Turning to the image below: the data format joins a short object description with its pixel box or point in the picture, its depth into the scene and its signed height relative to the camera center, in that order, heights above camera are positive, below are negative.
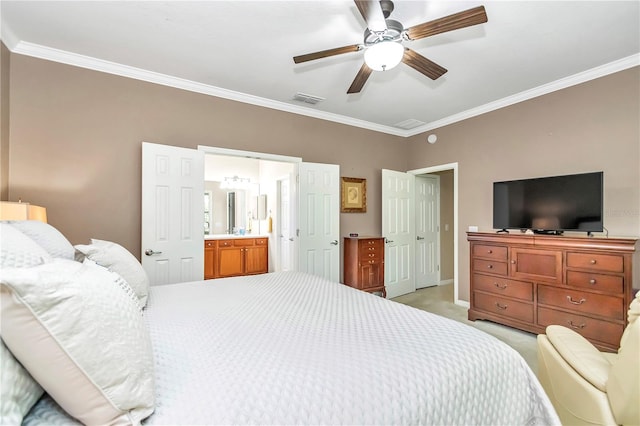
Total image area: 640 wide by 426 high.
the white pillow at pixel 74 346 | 0.70 -0.34
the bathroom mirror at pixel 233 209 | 5.97 +0.14
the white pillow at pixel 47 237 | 1.47 -0.11
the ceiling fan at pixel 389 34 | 1.66 +1.16
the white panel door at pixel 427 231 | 5.22 -0.29
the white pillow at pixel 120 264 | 1.68 -0.29
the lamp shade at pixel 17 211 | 1.80 +0.03
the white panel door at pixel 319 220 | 3.94 -0.06
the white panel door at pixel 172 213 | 2.95 +0.03
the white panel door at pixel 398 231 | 4.60 -0.24
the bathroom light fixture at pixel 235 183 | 6.03 +0.70
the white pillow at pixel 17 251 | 0.94 -0.12
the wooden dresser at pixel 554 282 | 2.50 -0.67
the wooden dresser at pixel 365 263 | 4.21 -0.70
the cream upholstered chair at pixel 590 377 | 1.08 -0.72
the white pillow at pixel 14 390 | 0.66 -0.42
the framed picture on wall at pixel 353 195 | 4.45 +0.33
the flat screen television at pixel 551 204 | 2.78 +0.13
